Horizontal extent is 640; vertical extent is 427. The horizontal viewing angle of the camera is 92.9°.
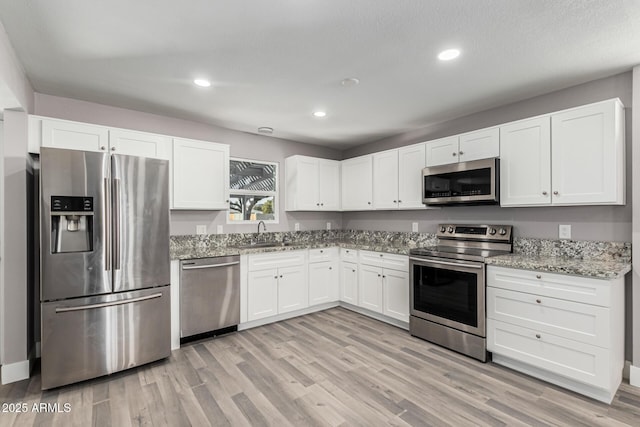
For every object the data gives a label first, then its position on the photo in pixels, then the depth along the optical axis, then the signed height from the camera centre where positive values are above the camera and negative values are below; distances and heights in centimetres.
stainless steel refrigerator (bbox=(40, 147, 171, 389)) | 235 -42
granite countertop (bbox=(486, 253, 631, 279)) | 217 -43
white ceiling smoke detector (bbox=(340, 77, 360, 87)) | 267 +116
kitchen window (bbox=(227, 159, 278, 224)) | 422 +30
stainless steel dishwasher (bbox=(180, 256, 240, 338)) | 315 -89
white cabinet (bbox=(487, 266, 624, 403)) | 215 -91
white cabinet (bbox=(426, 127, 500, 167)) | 307 +70
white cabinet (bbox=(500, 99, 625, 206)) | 238 +45
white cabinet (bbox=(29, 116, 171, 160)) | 265 +72
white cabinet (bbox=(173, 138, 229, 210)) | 342 +45
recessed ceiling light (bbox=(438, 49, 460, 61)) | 222 +117
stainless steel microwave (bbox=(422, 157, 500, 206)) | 298 +30
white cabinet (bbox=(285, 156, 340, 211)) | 450 +43
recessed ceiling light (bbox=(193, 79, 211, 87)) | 268 +117
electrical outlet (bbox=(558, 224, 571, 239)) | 280 -19
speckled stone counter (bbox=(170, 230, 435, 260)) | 360 -42
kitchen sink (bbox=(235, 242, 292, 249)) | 413 -46
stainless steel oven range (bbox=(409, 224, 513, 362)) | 279 -75
